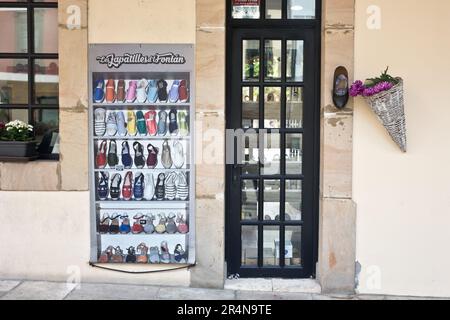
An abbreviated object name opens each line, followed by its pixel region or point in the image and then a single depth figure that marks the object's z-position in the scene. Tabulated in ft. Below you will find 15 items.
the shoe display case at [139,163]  17.80
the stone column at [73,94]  17.66
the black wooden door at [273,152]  18.34
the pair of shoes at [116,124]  17.98
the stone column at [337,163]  17.26
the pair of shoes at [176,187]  17.95
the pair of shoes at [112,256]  18.01
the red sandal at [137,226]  18.17
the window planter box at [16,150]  17.61
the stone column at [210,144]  17.51
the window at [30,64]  18.39
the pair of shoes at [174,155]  17.97
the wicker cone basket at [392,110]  16.48
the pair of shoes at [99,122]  17.92
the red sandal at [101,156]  18.02
